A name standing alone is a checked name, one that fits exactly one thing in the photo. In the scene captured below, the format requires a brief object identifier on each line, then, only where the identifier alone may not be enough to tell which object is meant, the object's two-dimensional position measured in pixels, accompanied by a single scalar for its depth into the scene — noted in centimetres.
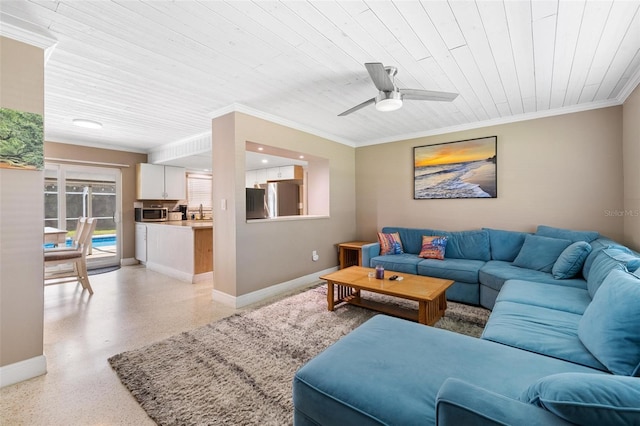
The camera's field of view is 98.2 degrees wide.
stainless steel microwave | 567
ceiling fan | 232
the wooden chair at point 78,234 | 397
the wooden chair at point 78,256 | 353
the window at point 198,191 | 680
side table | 480
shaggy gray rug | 165
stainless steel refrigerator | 531
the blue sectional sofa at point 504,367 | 77
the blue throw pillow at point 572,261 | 268
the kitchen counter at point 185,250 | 445
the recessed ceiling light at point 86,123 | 378
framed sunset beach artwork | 399
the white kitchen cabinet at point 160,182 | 566
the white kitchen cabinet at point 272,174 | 625
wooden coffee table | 256
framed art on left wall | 187
